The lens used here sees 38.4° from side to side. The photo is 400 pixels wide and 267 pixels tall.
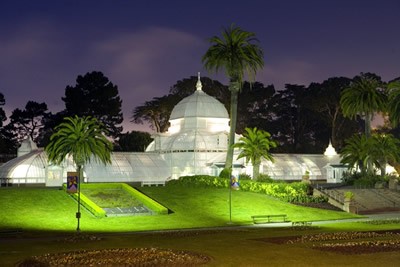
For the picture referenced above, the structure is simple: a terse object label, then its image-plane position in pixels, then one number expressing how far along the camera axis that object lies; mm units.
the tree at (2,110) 113969
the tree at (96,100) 117188
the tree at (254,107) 127938
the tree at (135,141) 111688
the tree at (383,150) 75250
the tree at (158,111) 119812
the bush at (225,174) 67062
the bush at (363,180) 72344
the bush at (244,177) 70156
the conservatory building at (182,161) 72812
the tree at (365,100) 83312
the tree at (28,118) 124062
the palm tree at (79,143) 60906
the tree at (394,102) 79625
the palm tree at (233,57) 70062
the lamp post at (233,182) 49403
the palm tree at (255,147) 68562
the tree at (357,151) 75812
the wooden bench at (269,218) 48131
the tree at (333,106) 126481
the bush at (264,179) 67688
